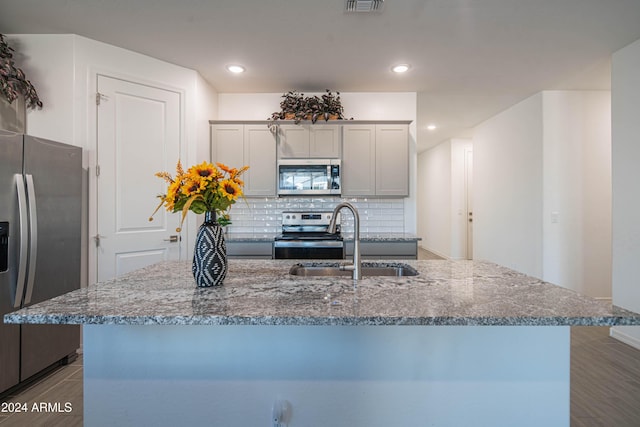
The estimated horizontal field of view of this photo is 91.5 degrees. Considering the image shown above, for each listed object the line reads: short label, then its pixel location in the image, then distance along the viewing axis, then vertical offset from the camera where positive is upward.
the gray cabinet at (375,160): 3.50 +0.62
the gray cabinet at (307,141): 3.49 +0.83
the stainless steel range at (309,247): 3.19 -0.33
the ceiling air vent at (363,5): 2.13 +1.46
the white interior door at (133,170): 2.74 +0.42
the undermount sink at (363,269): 1.73 -0.30
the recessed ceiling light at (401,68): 3.10 +1.49
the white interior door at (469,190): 6.66 +0.53
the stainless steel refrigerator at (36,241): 1.97 -0.18
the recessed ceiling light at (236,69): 3.13 +1.50
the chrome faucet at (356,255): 1.36 -0.18
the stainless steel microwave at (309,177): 3.45 +0.42
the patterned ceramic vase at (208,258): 1.25 -0.17
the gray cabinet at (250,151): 3.50 +0.72
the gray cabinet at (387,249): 3.25 -0.36
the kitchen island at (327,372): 1.13 -0.58
